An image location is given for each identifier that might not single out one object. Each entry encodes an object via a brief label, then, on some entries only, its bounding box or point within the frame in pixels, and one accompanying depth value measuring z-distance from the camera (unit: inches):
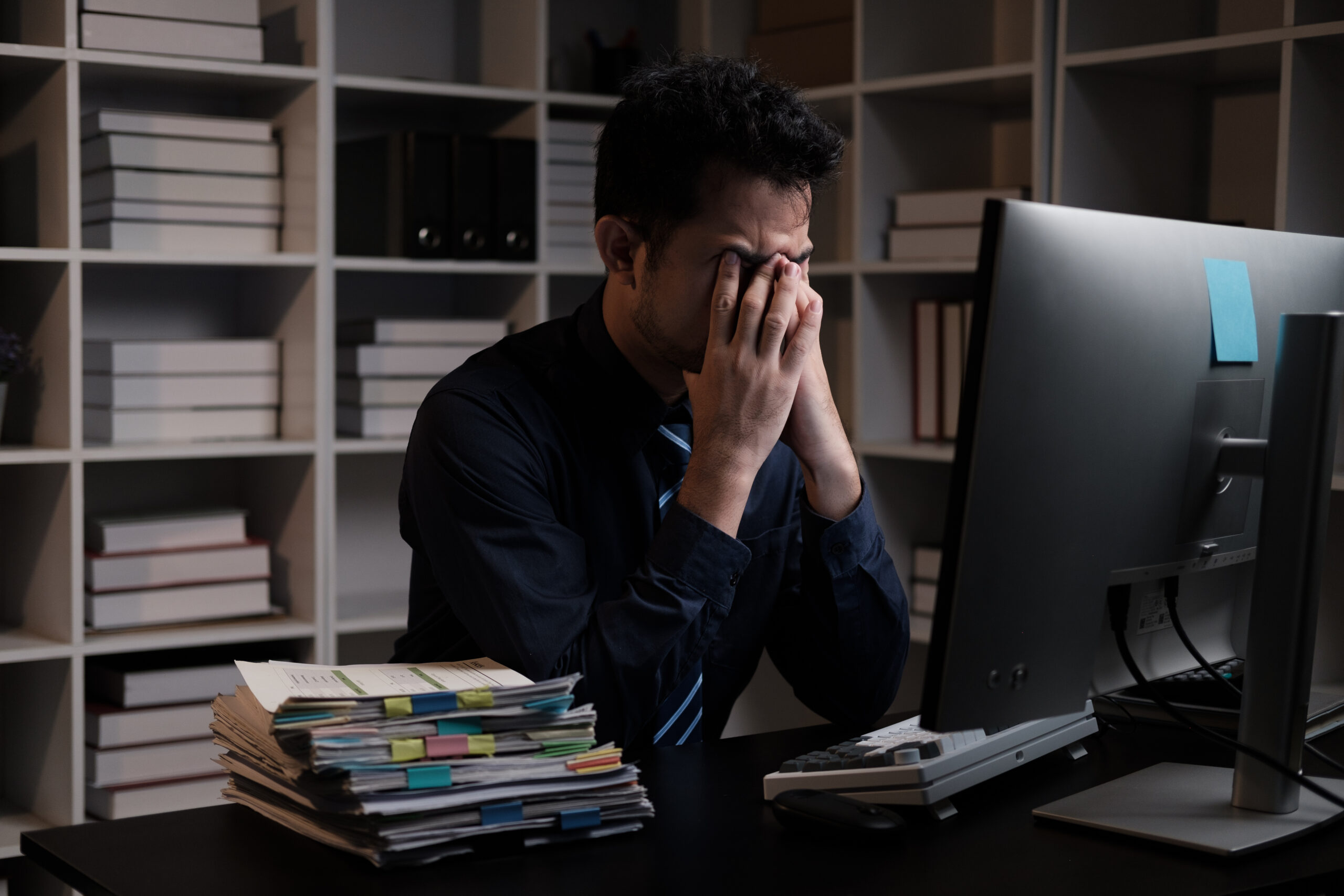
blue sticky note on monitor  40.6
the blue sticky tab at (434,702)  38.7
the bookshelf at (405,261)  93.4
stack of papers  37.9
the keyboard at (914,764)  42.9
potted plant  93.9
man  50.9
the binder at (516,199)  110.1
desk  37.1
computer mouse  40.1
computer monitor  35.1
